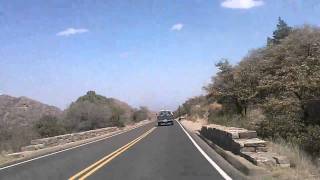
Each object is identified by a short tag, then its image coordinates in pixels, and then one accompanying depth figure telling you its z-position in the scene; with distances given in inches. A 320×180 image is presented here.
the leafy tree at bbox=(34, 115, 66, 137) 951.3
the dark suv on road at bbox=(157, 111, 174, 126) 1432.6
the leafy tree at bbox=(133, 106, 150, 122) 2299.6
